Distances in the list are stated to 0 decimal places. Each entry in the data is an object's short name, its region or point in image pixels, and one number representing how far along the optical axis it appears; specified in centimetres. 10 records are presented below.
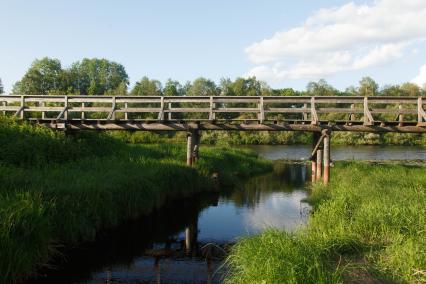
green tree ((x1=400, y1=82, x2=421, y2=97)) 8975
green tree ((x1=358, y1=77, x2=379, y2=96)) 9682
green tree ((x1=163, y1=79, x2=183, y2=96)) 9905
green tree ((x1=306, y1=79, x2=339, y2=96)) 10349
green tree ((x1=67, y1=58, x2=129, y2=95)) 12112
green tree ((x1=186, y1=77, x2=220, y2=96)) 10914
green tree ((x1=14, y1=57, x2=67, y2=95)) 9431
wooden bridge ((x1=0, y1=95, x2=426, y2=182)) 1864
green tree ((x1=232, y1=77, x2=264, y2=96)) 9612
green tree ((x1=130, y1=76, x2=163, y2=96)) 9746
